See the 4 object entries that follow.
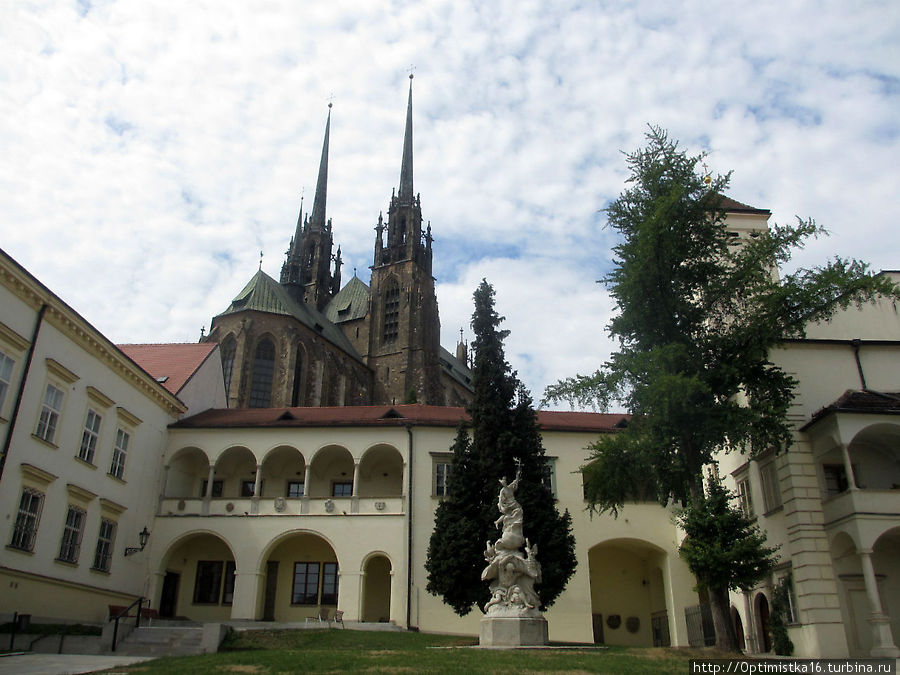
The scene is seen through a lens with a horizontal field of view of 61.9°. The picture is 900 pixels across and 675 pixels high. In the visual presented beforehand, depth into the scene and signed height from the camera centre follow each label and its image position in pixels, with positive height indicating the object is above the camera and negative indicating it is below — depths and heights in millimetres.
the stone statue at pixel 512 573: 17766 +1312
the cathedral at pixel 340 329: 55906 +24509
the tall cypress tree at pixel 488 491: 24469 +4465
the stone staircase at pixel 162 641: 18984 -272
